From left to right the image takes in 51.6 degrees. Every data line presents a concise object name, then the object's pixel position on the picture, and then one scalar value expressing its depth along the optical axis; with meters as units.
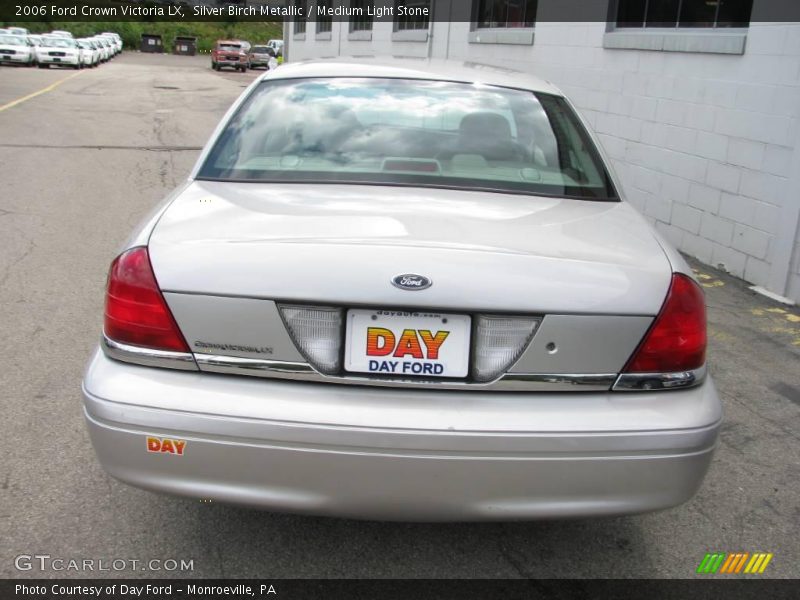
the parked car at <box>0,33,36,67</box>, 37.06
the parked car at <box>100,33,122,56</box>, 58.42
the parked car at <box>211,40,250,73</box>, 44.88
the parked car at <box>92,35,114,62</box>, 48.86
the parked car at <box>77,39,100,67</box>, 40.72
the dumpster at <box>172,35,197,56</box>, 69.31
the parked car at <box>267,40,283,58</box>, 49.75
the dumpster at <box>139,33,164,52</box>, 71.81
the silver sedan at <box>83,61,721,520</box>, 2.26
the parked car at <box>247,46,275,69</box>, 48.53
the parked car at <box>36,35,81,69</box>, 38.00
